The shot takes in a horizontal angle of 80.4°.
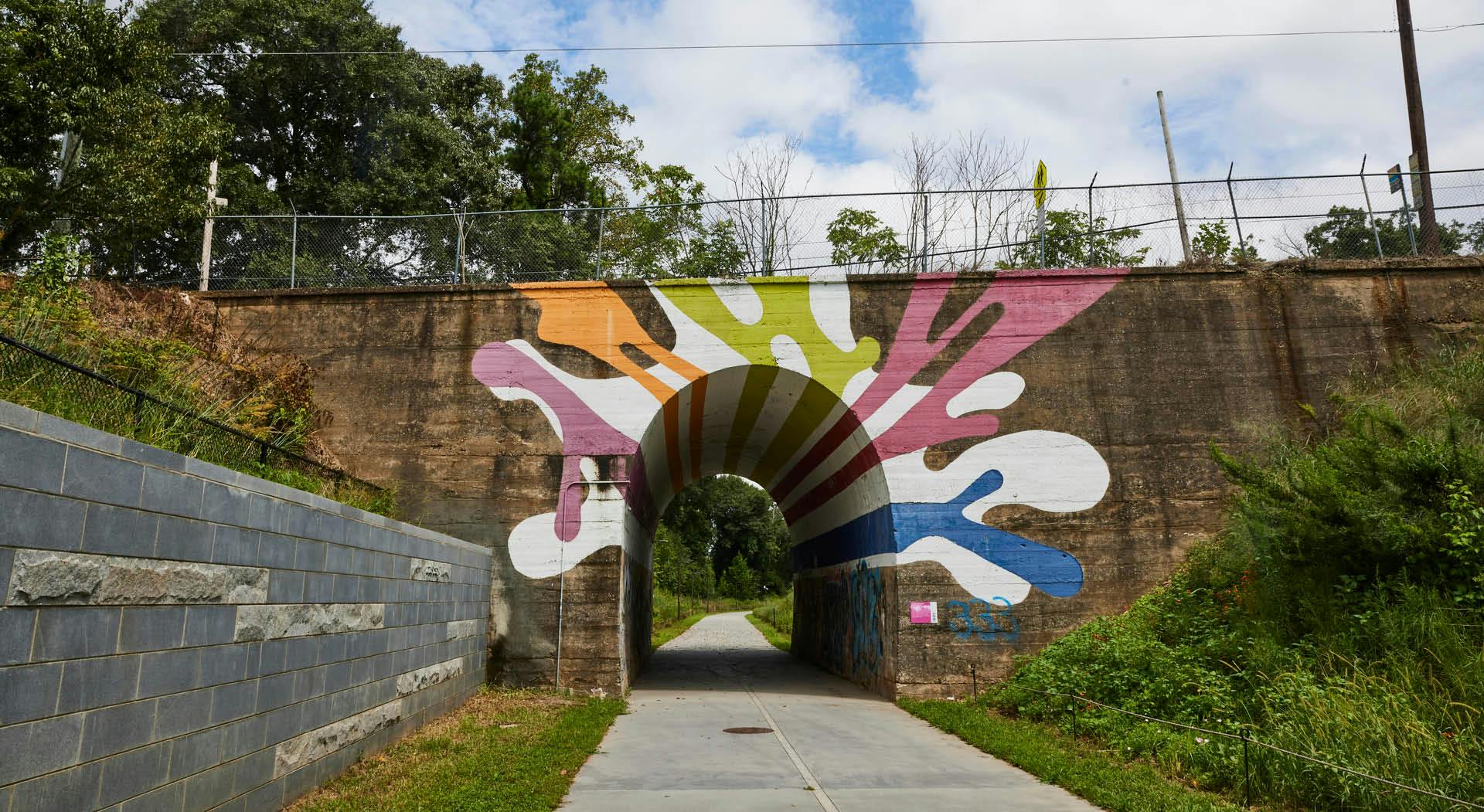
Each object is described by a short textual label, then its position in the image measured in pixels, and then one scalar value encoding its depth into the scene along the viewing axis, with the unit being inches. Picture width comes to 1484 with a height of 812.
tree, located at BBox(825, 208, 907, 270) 630.5
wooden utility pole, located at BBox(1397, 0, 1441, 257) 700.7
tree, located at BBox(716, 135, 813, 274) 628.4
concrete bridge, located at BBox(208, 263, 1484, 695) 560.1
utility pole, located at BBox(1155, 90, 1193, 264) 621.9
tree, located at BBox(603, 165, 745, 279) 642.8
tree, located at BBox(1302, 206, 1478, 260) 631.8
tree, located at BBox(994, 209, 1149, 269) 633.6
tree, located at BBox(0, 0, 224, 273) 448.8
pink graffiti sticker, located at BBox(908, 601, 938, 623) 553.3
